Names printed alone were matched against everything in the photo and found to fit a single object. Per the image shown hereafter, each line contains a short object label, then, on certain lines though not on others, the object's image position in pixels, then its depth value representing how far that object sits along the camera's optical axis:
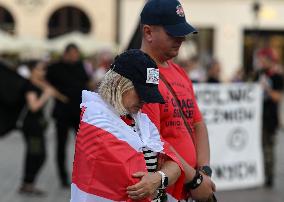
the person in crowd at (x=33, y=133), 9.22
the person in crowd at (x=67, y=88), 10.14
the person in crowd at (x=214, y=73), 11.31
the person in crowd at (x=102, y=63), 17.17
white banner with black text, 9.59
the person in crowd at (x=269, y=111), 10.15
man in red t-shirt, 3.62
